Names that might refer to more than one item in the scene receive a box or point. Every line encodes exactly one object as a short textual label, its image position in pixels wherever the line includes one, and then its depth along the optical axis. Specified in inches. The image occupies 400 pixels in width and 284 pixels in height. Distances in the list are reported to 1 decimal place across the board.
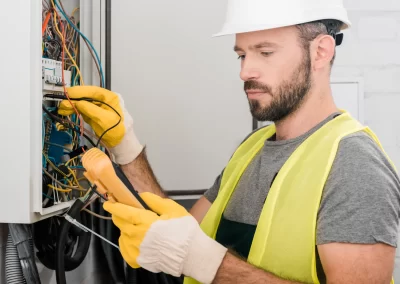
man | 36.1
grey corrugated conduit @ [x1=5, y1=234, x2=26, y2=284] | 43.7
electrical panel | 40.1
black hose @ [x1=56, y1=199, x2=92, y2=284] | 44.3
